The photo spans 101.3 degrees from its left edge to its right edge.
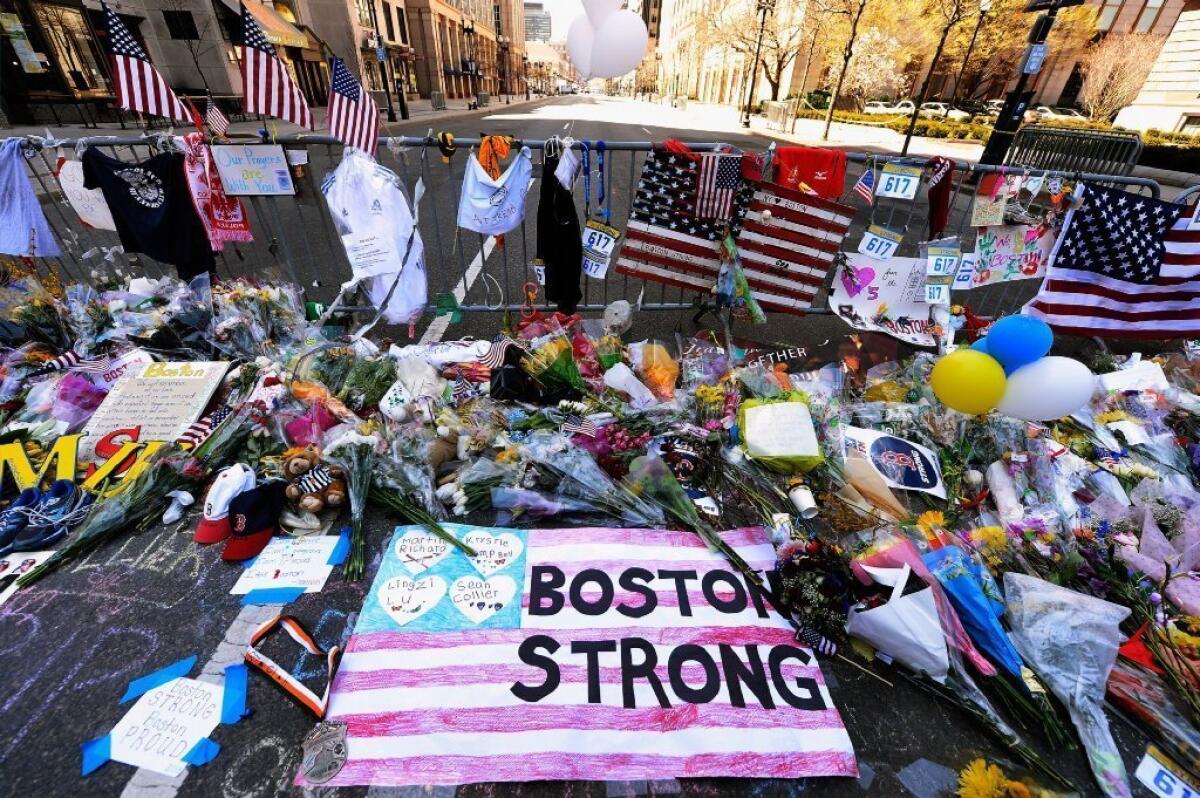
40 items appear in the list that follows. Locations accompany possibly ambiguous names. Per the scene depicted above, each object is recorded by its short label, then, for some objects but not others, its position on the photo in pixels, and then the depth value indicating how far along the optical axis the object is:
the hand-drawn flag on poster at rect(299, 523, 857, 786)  1.90
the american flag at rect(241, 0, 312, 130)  3.39
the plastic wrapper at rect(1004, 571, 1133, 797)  1.99
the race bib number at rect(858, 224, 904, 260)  4.34
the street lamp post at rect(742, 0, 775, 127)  27.55
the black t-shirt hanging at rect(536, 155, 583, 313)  4.09
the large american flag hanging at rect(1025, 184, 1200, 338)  4.14
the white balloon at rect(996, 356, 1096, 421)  3.01
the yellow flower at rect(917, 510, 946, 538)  2.74
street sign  8.12
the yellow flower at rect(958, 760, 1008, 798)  1.81
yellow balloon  3.03
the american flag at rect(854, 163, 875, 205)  4.09
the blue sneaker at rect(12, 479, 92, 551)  2.63
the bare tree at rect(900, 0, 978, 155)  16.77
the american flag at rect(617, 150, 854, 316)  4.11
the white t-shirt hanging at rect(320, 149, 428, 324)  4.01
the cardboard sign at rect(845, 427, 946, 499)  3.17
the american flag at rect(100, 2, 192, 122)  3.51
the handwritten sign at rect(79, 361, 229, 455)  3.30
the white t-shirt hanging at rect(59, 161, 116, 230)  4.24
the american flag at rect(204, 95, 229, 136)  4.06
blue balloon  3.04
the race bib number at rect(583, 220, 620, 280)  4.25
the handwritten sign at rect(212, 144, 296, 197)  4.02
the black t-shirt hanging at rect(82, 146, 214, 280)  4.09
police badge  1.83
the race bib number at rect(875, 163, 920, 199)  4.02
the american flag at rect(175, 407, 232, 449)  3.19
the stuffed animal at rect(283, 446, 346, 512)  2.80
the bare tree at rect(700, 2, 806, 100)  30.72
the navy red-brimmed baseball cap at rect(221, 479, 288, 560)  2.62
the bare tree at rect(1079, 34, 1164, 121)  24.66
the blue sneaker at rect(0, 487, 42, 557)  2.60
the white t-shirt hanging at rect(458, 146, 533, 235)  4.05
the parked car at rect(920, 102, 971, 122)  31.83
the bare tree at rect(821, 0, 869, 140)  20.80
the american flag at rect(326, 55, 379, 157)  3.71
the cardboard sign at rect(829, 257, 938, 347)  4.52
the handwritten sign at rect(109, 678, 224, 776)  1.85
